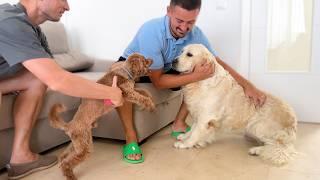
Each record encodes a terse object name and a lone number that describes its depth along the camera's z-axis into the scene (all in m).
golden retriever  2.11
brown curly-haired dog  1.70
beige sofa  1.89
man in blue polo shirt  2.04
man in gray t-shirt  1.48
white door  2.81
